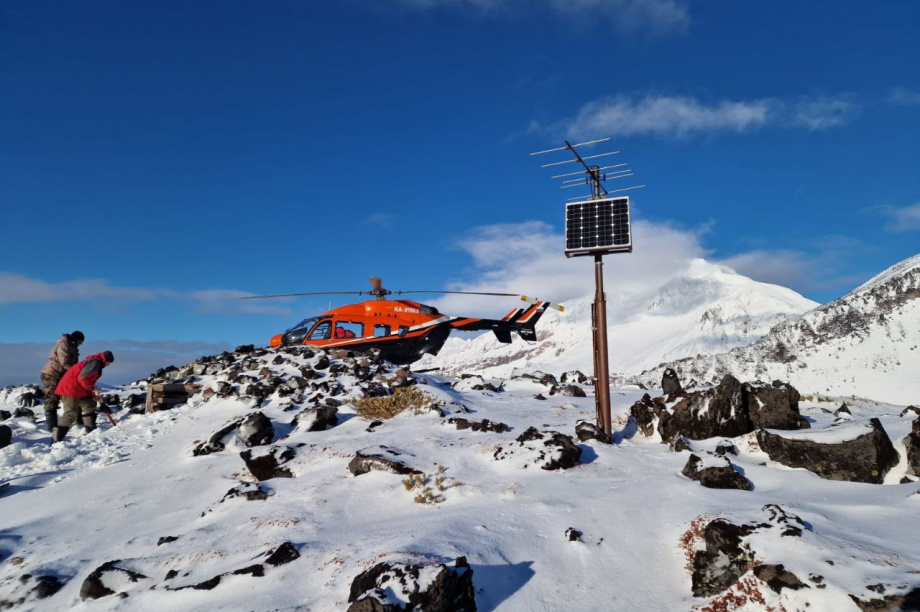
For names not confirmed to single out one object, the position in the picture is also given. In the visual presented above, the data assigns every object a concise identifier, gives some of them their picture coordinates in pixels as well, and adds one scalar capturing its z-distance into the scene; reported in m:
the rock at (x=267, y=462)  7.74
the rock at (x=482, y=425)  9.27
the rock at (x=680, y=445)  7.59
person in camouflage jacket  12.87
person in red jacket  11.97
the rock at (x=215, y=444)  9.58
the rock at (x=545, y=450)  7.01
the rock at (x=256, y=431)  9.68
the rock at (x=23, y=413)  12.94
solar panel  8.42
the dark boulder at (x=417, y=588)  3.70
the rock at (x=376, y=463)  6.97
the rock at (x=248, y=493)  6.70
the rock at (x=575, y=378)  17.91
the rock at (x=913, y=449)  5.87
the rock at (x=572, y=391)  14.53
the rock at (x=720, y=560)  4.11
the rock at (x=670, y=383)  10.19
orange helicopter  20.48
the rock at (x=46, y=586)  5.11
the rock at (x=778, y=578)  3.67
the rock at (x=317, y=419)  10.55
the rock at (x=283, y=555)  4.70
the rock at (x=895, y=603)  3.21
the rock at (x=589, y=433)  8.16
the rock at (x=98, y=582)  4.82
